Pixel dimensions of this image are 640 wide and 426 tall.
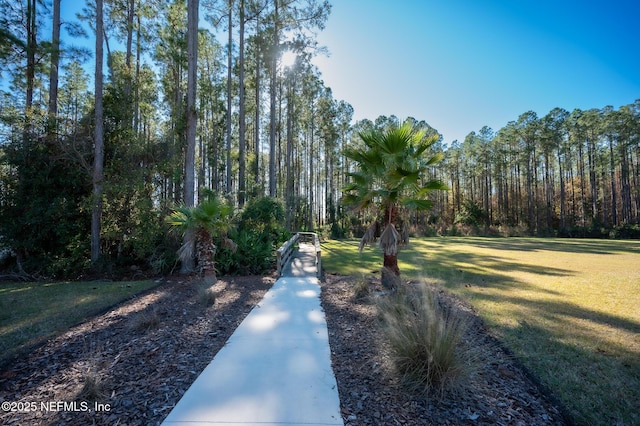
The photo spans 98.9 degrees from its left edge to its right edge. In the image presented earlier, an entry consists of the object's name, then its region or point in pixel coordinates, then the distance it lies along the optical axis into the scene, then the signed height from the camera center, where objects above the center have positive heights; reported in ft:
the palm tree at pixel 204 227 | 21.89 -0.23
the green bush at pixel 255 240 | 29.01 -1.98
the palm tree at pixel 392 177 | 18.92 +3.34
